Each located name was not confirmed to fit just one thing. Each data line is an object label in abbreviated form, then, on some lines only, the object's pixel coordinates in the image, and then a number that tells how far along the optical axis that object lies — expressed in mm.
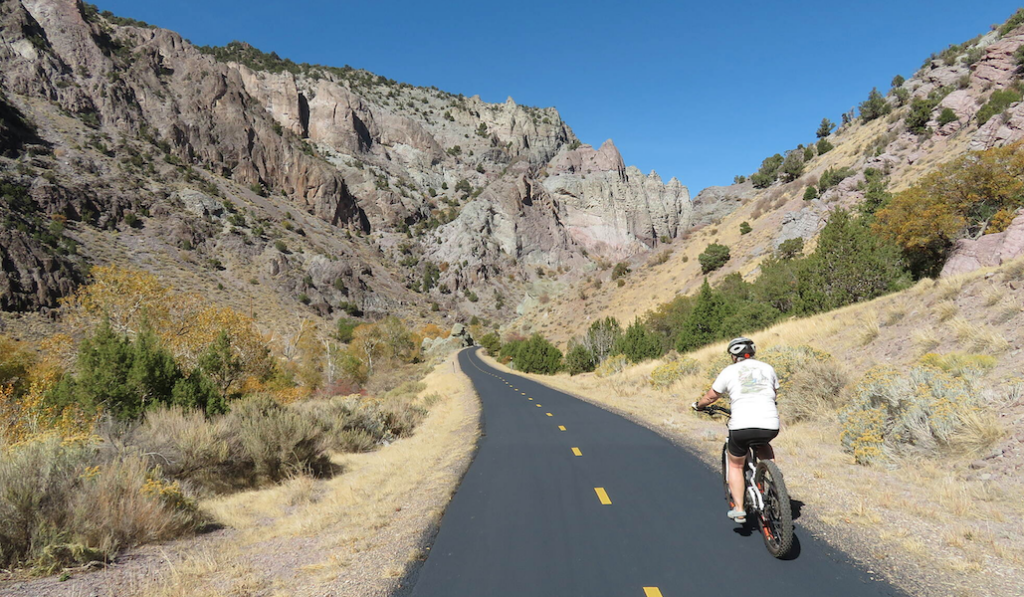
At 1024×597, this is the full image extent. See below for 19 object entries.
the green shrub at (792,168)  66394
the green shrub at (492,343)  73456
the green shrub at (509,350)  57328
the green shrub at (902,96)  58362
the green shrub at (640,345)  34188
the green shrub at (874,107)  62412
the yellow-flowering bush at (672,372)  19547
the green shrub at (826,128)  83000
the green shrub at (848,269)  22406
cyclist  4699
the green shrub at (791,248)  40375
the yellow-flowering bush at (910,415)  7262
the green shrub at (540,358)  45406
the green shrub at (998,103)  37688
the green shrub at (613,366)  30219
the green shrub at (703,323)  30641
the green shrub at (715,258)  50875
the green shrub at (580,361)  42562
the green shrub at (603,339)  41484
